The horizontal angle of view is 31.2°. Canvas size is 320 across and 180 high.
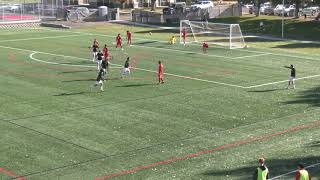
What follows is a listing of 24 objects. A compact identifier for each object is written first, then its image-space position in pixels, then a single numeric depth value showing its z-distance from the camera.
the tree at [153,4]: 98.51
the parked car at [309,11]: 89.04
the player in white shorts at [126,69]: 39.38
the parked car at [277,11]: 89.78
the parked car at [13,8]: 93.62
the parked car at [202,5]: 92.13
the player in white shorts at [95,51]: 46.90
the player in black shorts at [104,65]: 38.28
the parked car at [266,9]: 93.14
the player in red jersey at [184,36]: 59.02
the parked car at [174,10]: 86.34
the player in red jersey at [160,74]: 37.69
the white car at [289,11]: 89.78
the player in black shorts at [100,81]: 35.41
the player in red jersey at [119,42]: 53.45
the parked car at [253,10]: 92.90
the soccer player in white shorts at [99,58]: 41.83
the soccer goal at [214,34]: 59.94
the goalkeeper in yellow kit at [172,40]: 60.08
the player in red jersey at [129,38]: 57.28
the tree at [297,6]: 77.10
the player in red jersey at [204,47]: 53.19
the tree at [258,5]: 81.57
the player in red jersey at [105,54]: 43.76
